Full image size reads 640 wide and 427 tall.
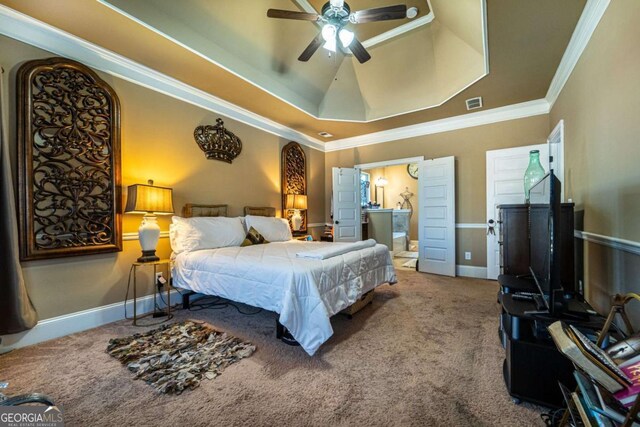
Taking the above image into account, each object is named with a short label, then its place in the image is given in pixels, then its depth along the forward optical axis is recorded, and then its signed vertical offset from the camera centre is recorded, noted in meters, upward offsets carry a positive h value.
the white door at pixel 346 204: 5.32 +0.15
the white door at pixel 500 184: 3.87 +0.40
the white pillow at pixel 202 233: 2.94 -0.25
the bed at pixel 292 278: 1.92 -0.60
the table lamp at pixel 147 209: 2.58 +0.04
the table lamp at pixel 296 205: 4.77 +0.12
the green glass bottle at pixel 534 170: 2.63 +0.41
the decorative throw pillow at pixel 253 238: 3.42 -0.36
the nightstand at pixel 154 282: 2.58 -0.74
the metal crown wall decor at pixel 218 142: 3.54 +1.00
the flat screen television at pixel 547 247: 1.34 -0.22
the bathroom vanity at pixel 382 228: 6.43 -0.43
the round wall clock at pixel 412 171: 8.02 +1.24
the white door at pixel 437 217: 4.36 -0.11
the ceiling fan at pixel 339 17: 2.22 +1.71
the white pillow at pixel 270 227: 3.71 -0.23
